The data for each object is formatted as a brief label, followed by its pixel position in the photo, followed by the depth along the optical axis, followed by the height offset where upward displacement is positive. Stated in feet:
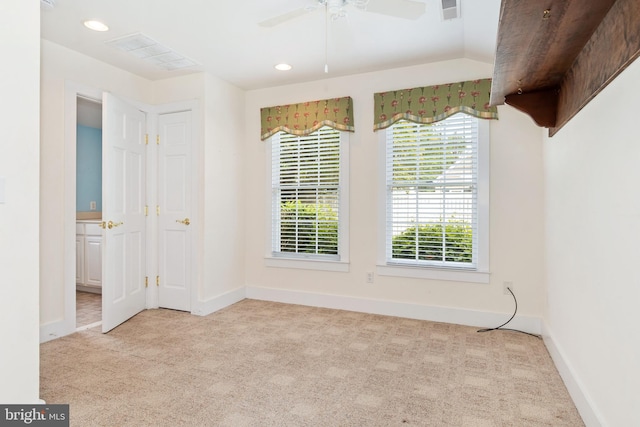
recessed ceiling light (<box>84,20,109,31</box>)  9.00 +4.79
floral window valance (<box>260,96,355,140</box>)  12.78 +3.60
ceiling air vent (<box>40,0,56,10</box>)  7.99 +4.73
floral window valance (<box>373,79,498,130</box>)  10.98 +3.55
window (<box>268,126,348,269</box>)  13.15 +0.61
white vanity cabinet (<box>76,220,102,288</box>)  15.16 -1.72
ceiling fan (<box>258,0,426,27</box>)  6.91 +4.10
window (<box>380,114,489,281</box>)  11.27 +0.54
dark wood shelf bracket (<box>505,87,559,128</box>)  7.66 +2.38
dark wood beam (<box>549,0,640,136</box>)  4.28 +2.25
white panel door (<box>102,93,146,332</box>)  10.77 +0.09
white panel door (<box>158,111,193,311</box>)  12.75 +0.12
